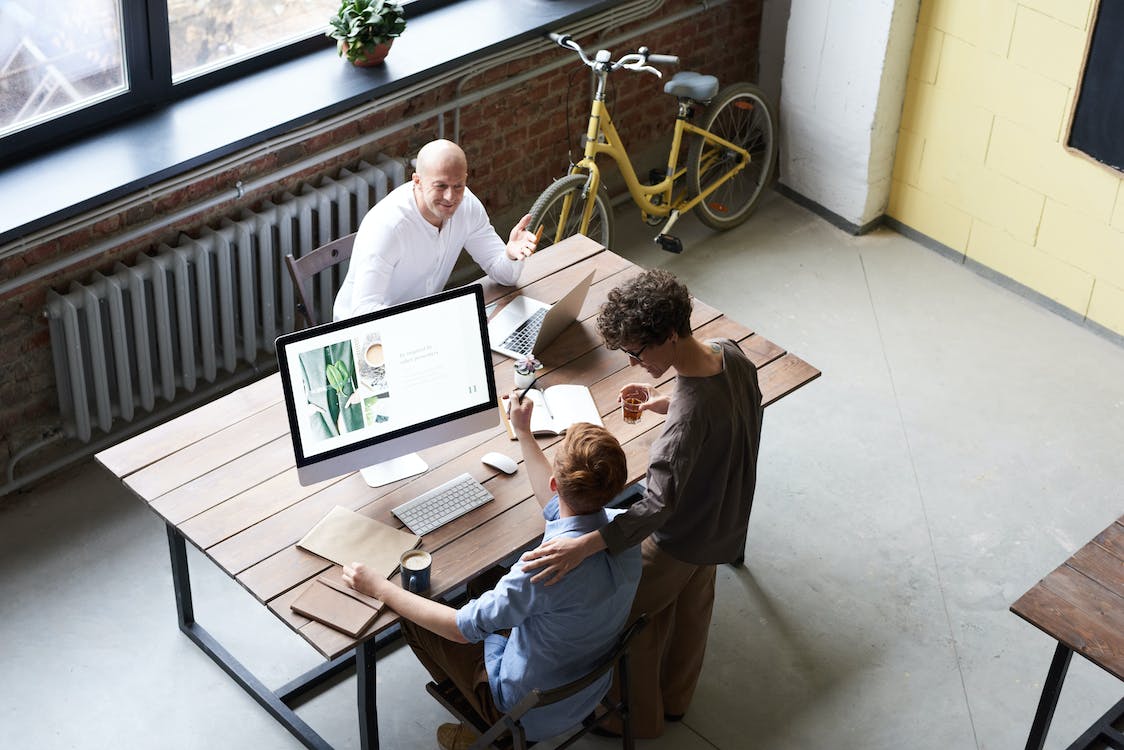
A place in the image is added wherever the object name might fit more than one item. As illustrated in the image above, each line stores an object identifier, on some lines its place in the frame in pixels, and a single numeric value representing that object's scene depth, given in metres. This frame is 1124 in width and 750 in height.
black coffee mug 3.48
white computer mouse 3.86
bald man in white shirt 4.34
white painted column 6.05
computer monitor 3.49
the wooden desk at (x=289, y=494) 3.57
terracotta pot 5.31
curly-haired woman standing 3.43
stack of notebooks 3.43
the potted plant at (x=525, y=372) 4.14
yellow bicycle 5.67
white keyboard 3.68
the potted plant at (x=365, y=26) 5.23
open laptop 4.25
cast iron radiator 4.83
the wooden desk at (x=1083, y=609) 3.46
